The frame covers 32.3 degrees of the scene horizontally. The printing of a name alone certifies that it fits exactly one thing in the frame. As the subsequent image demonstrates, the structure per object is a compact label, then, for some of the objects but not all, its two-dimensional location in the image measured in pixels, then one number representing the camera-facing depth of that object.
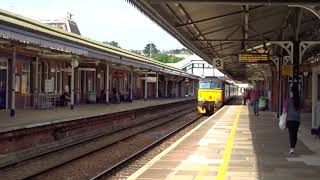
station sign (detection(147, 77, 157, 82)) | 54.94
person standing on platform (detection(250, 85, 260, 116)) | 30.53
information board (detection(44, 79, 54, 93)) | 28.94
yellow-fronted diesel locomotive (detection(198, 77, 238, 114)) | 40.25
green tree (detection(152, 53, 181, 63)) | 154.00
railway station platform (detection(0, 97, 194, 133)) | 17.20
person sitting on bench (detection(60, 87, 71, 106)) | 30.77
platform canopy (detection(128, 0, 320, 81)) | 13.47
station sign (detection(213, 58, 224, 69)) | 31.53
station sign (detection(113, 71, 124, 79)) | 40.62
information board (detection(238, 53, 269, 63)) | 25.28
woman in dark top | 12.92
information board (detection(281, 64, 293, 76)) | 19.00
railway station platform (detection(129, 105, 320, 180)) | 10.26
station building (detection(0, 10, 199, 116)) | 20.29
